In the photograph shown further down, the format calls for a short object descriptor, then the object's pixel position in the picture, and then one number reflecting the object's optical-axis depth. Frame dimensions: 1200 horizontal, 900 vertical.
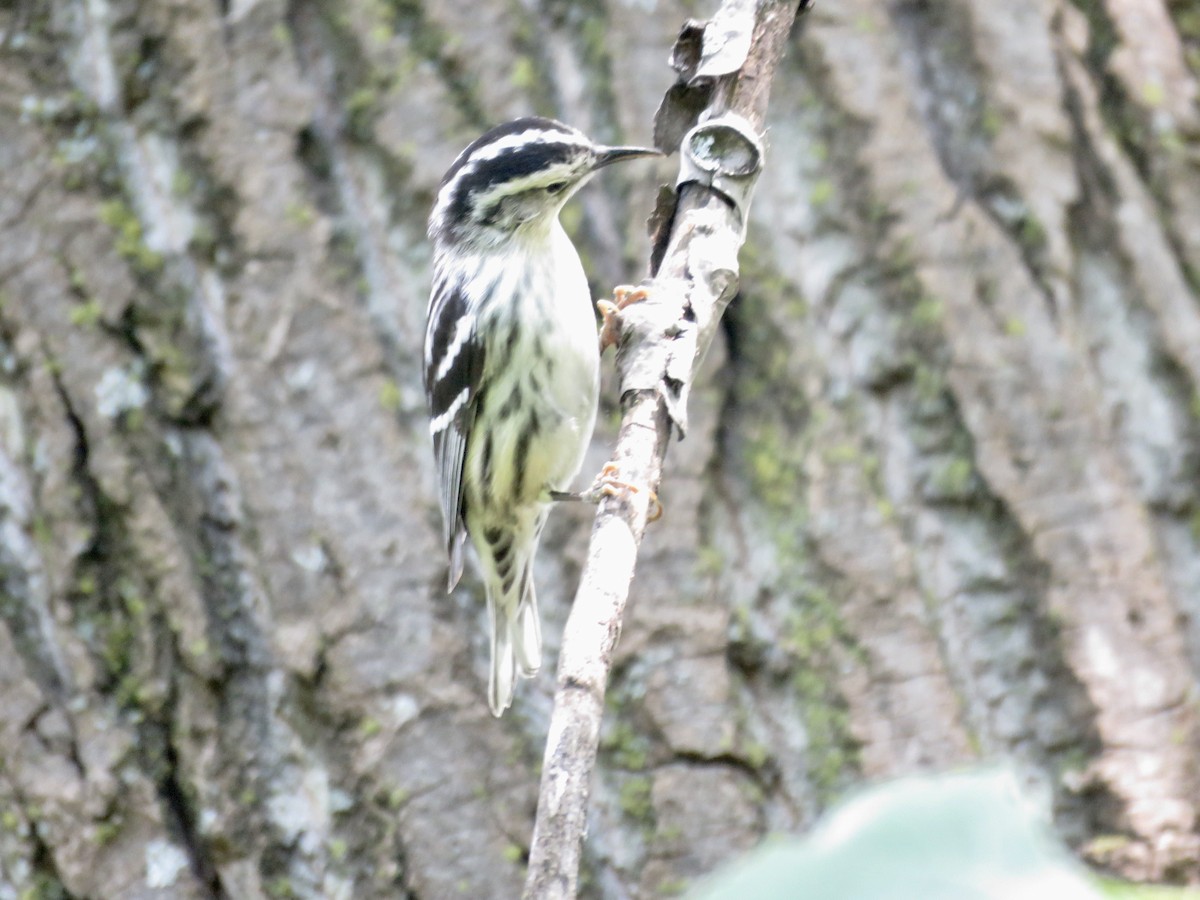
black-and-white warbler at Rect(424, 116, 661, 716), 6.89
